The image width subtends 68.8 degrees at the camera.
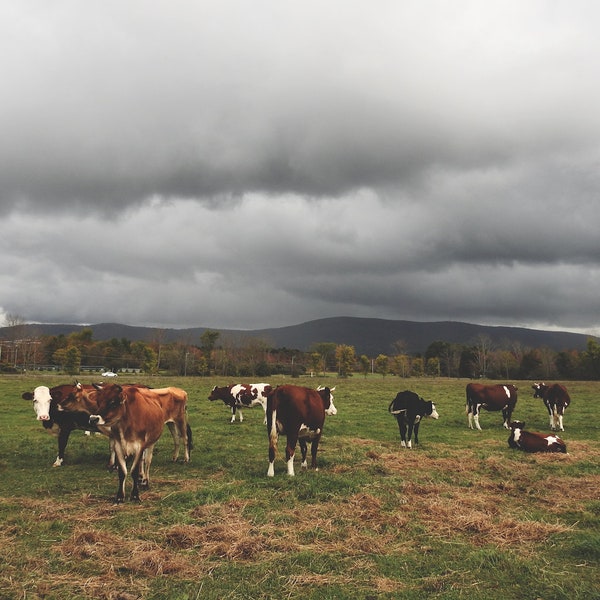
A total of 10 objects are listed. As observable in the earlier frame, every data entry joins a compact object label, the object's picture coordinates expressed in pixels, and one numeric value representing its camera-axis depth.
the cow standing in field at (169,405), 11.52
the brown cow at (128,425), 9.13
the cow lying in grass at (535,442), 15.52
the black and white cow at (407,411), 16.70
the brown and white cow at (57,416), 12.57
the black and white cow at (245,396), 23.86
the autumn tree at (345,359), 109.24
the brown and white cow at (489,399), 22.95
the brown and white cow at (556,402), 22.05
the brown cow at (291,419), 11.41
